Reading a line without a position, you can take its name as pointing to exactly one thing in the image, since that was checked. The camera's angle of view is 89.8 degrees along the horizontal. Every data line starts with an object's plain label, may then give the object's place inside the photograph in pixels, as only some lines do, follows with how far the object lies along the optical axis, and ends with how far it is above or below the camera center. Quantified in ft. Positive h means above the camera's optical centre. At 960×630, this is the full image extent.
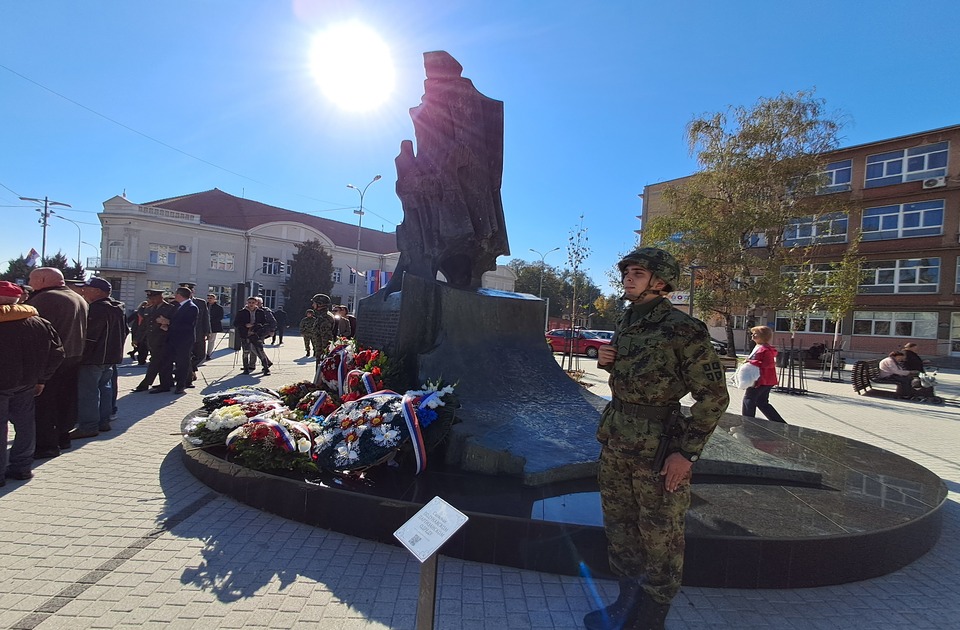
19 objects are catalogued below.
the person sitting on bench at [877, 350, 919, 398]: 42.27 -3.00
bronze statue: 20.99 +5.66
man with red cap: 12.44 -2.28
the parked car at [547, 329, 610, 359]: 75.31 -3.59
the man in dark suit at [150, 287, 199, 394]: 26.50 -2.85
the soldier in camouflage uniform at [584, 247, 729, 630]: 7.09 -1.65
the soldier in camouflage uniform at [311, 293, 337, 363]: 26.23 -1.19
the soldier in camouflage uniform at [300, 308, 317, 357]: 26.30 -1.49
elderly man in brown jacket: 15.14 -1.70
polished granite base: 9.22 -4.23
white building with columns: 123.34 +13.12
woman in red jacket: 21.67 -2.03
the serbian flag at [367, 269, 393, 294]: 92.79 +4.99
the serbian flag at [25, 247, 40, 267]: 47.67 +2.30
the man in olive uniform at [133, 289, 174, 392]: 26.96 -2.55
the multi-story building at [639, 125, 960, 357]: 89.86 +19.51
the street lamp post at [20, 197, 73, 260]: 123.03 +16.63
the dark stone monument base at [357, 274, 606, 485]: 13.16 -1.95
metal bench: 44.37 -3.56
